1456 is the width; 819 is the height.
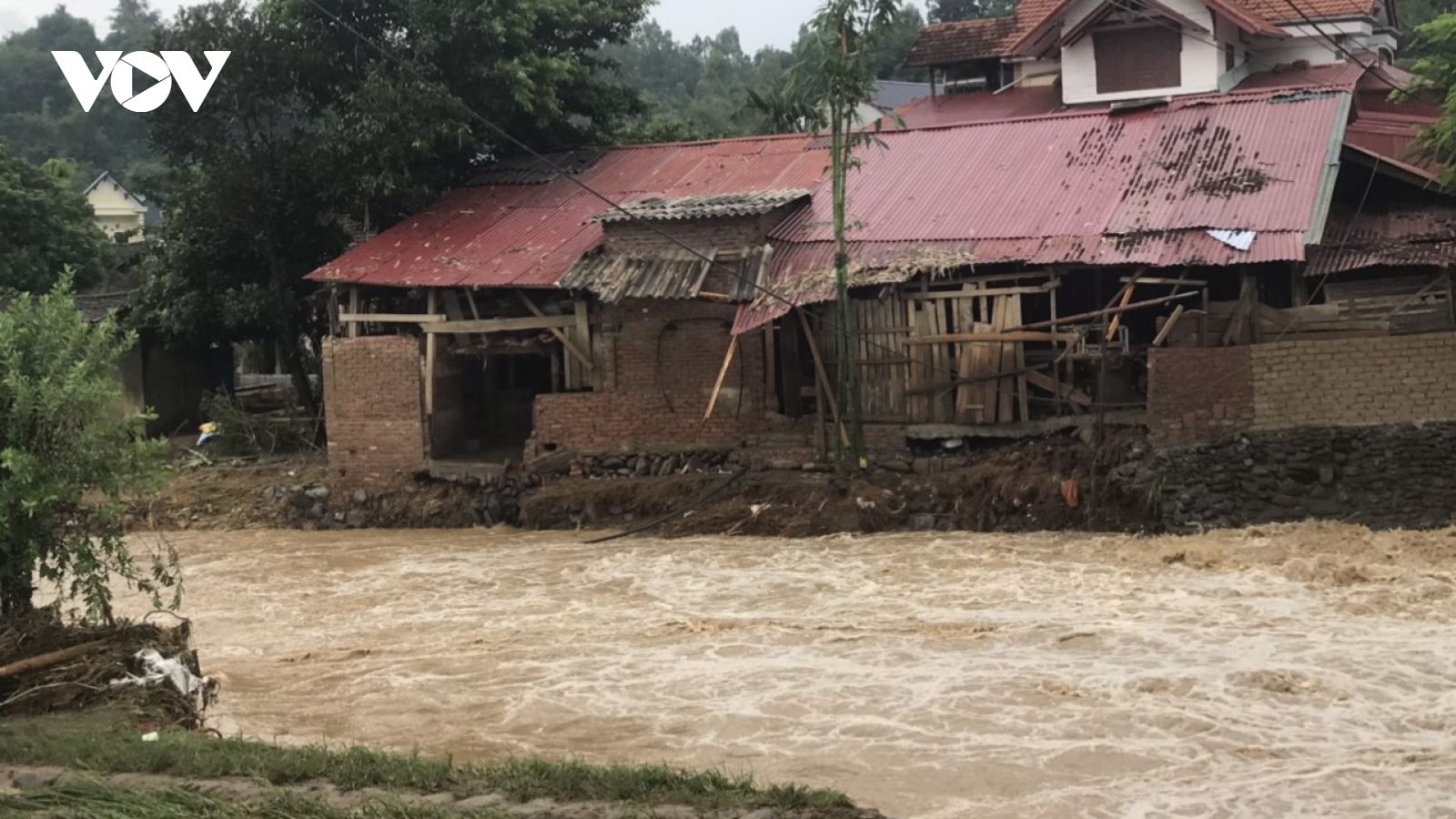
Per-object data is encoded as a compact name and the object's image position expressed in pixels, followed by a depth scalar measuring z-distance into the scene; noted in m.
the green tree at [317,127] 19.39
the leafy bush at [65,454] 8.44
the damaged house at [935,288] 14.75
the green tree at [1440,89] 14.38
